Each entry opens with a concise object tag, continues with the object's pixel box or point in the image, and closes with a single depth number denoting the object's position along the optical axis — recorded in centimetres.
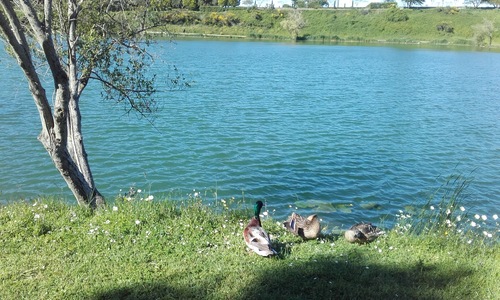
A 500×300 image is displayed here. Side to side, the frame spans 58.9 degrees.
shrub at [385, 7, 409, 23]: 12725
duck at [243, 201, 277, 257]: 724
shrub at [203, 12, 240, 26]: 11159
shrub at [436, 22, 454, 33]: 11638
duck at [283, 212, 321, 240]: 864
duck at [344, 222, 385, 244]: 863
